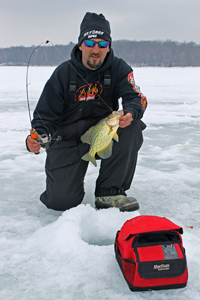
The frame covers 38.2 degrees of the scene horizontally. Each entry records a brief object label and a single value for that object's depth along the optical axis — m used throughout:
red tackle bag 1.36
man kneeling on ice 2.40
